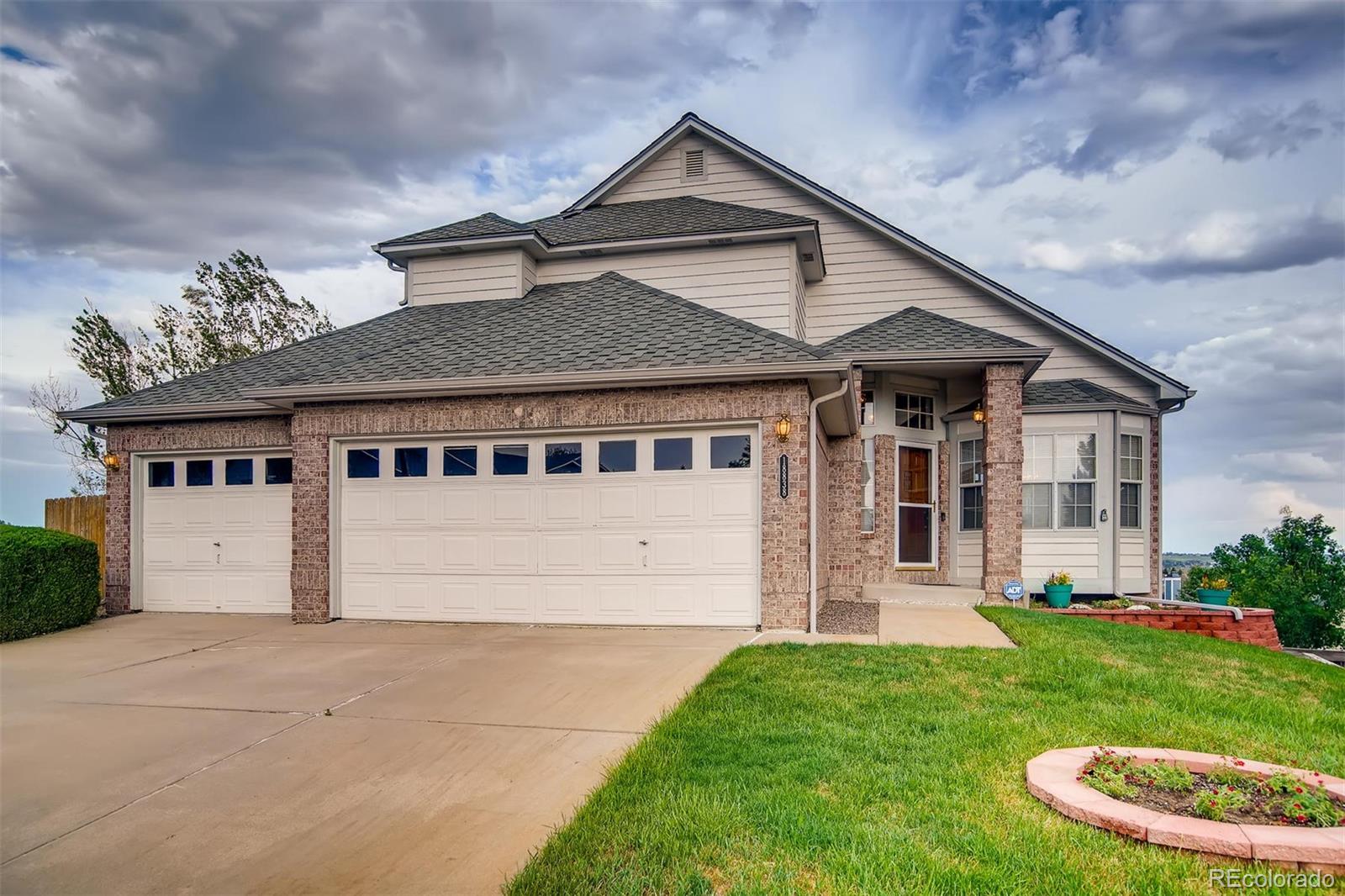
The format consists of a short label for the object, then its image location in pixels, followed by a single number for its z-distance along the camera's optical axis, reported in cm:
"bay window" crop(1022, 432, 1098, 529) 1335
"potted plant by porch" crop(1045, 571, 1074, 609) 1250
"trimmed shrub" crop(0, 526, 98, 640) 1036
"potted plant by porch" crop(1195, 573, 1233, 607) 1327
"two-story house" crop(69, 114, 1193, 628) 965
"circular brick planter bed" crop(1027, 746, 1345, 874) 335
